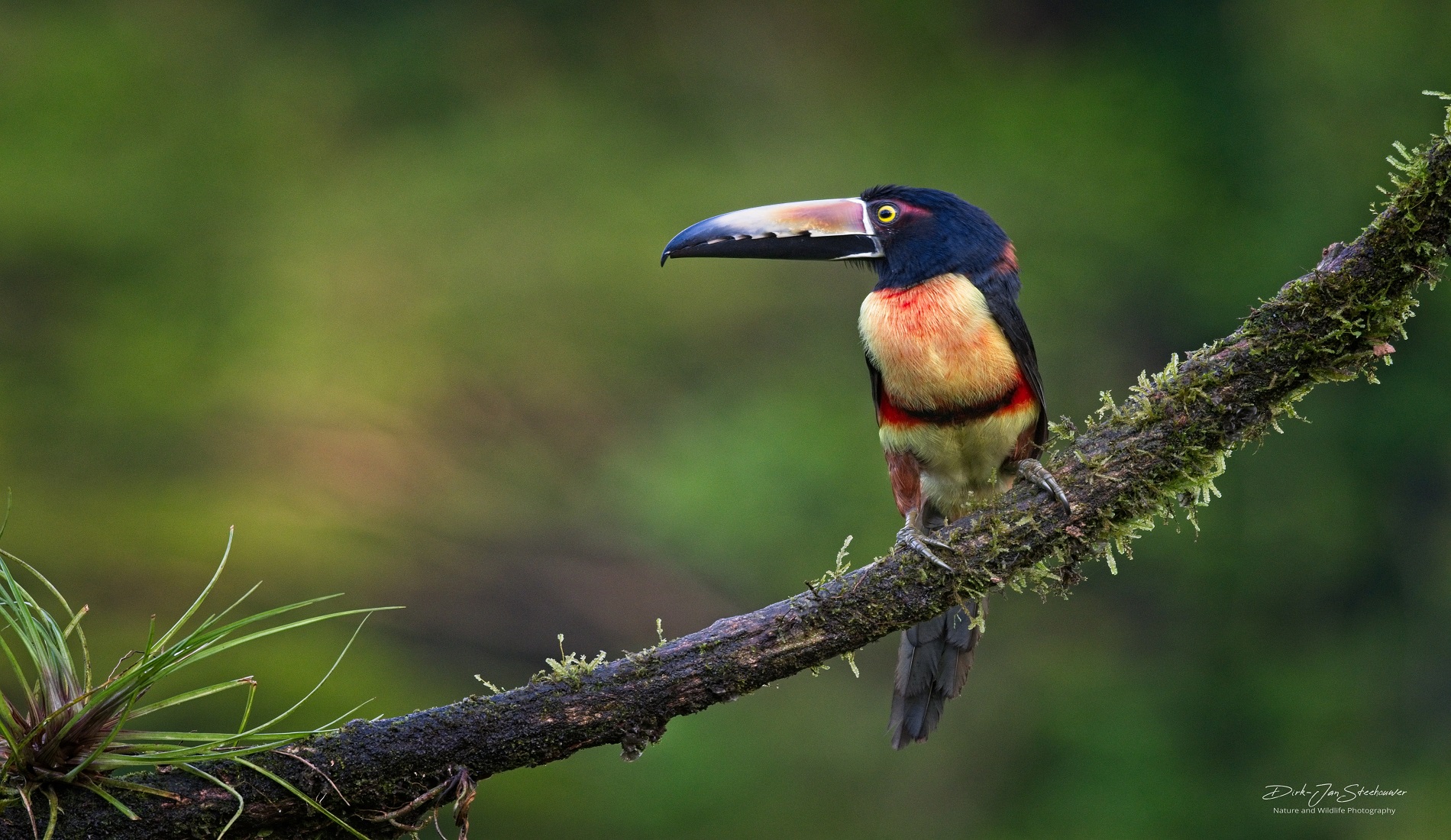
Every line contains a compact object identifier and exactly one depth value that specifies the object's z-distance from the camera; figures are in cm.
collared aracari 893
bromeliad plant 874
